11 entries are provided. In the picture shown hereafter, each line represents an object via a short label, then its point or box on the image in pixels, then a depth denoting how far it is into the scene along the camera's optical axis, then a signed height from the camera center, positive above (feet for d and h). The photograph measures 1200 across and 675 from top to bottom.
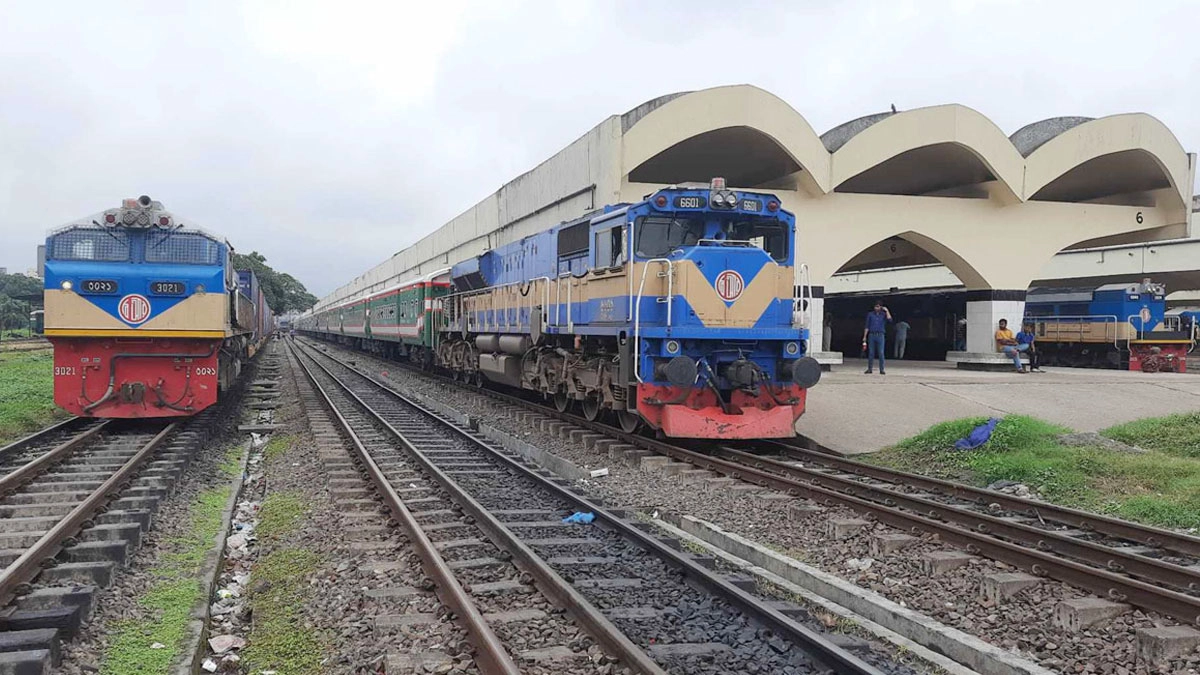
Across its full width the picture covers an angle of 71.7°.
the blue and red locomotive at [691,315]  33.47 +0.67
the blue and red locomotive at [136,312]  35.06 +0.64
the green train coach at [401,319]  77.92 +1.14
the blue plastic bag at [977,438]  34.19 -4.36
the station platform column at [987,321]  69.31 +1.01
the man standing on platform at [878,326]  57.06 +0.42
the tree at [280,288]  299.79 +18.00
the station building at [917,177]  61.21 +13.48
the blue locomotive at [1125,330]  82.33 +0.42
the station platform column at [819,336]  63.46 -0.34
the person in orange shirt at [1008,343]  67.05 -0.84
